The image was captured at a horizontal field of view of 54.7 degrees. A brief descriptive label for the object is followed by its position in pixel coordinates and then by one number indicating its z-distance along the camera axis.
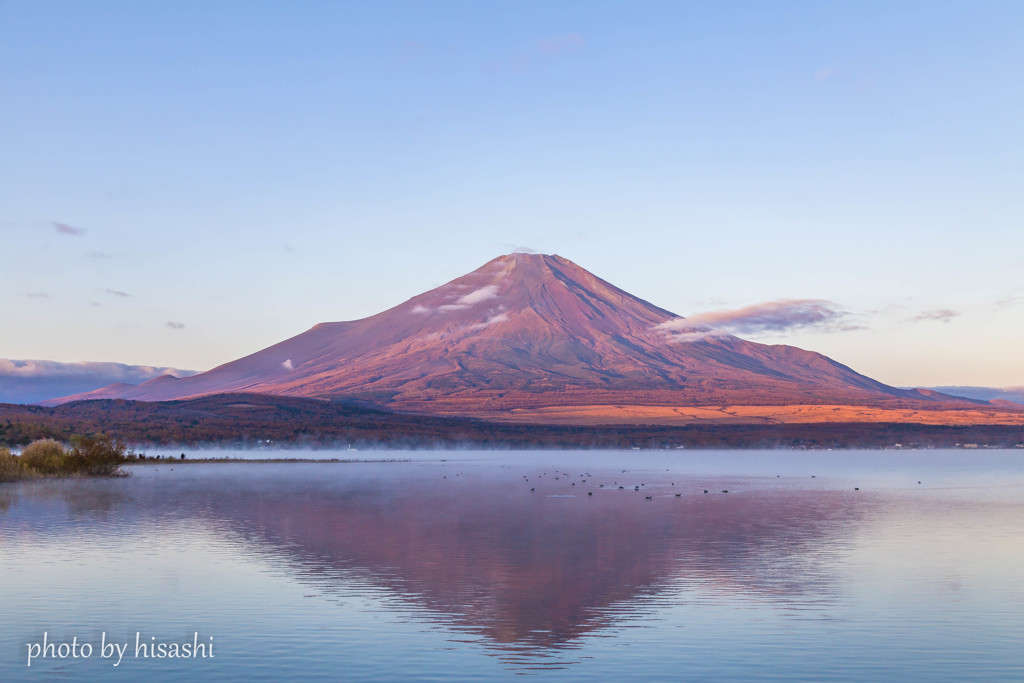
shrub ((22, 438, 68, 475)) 70.50
